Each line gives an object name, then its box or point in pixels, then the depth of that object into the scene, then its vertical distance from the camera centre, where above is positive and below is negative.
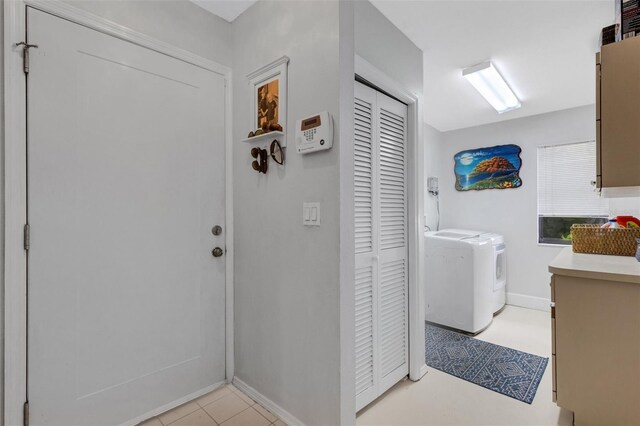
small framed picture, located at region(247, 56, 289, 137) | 1.72 +0.68
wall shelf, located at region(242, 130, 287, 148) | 1.72 +0.43
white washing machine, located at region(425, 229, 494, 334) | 2.98 -0.68
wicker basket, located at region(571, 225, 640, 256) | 2.00 -0.19
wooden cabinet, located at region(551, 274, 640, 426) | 1.46 -0.67
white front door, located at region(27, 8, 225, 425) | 1.43 -0.07
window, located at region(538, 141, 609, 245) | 3.50 +0.23
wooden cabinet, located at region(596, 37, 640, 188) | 1.51 +0.48
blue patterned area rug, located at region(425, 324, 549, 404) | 2.13 -1.17
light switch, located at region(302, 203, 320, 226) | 1.55 -0.01
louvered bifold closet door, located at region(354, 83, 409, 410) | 1.88 -0.20
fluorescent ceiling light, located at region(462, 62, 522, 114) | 2.52 +1.13
